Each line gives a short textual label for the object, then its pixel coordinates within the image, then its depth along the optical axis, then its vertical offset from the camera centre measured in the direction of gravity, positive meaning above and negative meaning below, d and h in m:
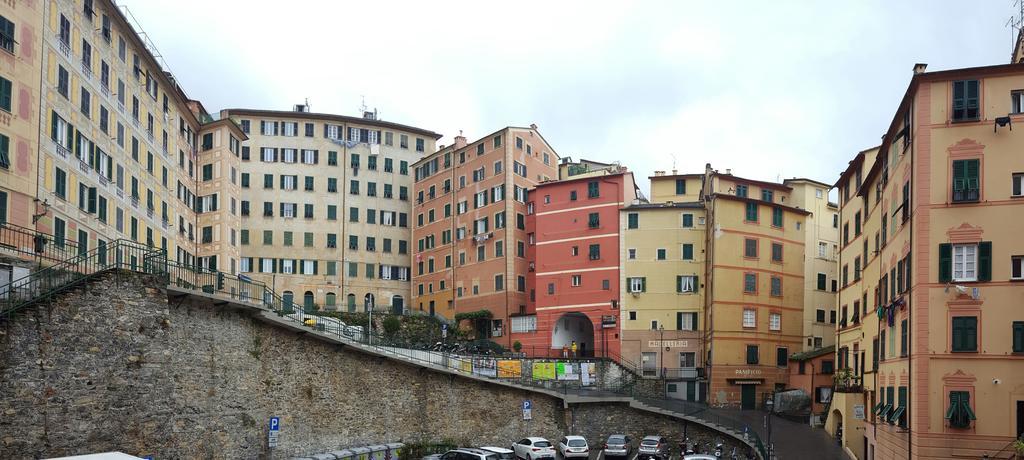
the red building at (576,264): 70.75 +1.38
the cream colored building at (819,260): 70.50 +2.02
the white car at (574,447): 48.38 -9.29
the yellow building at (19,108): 34.06 +6.59
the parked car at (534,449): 47.53 -9.29
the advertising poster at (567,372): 64.94 -6.78
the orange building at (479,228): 78.19 +4.86
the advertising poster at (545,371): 64.25 -6.69
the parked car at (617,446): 49.94 -9.47
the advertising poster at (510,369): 60.66 -6.31
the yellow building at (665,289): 68.00 -0.52
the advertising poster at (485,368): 57.66 -5.88
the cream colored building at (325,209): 85.62 +6.85
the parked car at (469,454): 39.19 -7.94
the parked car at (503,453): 40.26 -8.05
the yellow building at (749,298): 65.62 -1.11
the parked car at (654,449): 49.84 -9.64
